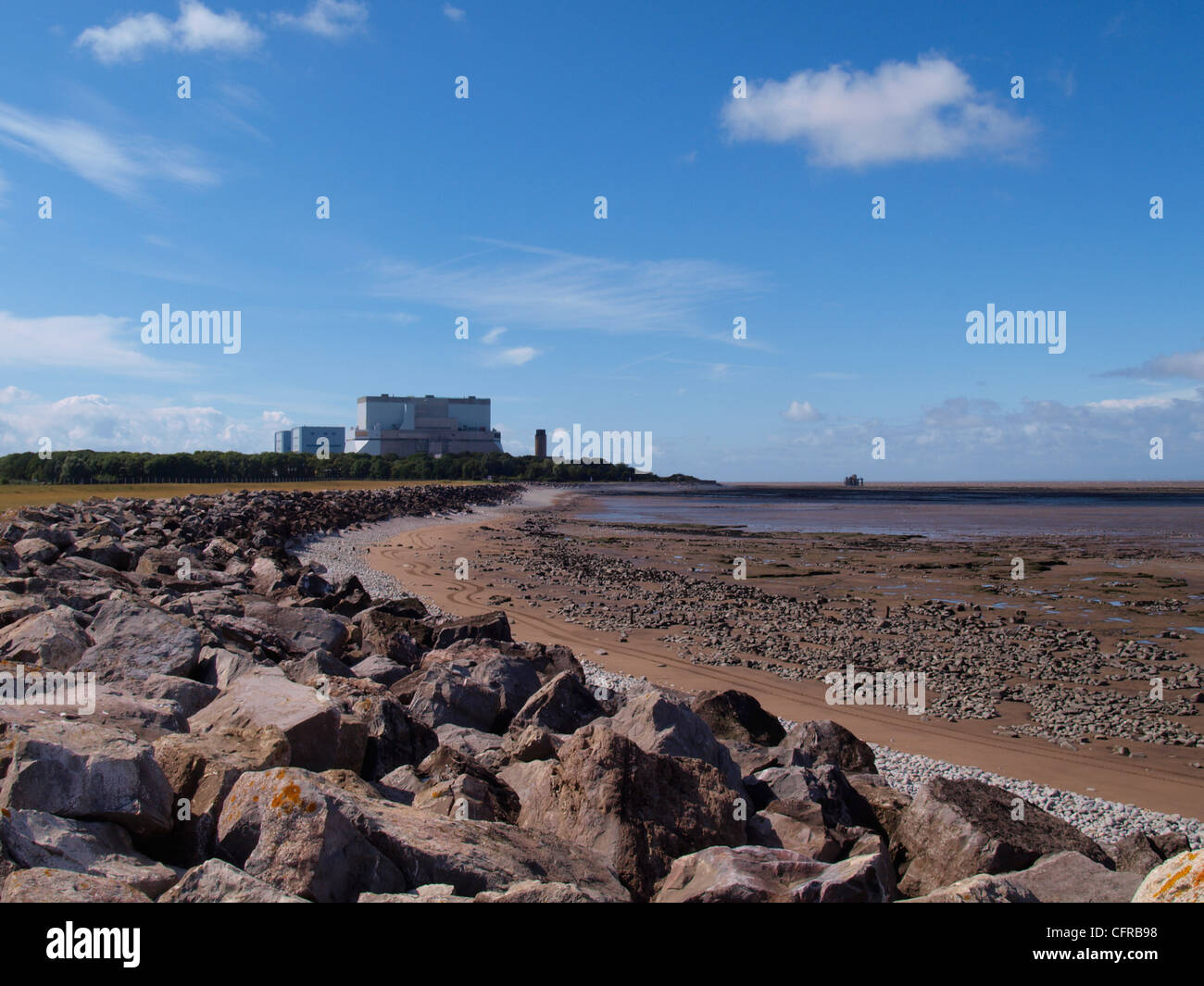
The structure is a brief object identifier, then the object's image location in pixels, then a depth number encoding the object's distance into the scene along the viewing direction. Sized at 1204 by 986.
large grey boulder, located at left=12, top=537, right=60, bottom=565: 13.57
